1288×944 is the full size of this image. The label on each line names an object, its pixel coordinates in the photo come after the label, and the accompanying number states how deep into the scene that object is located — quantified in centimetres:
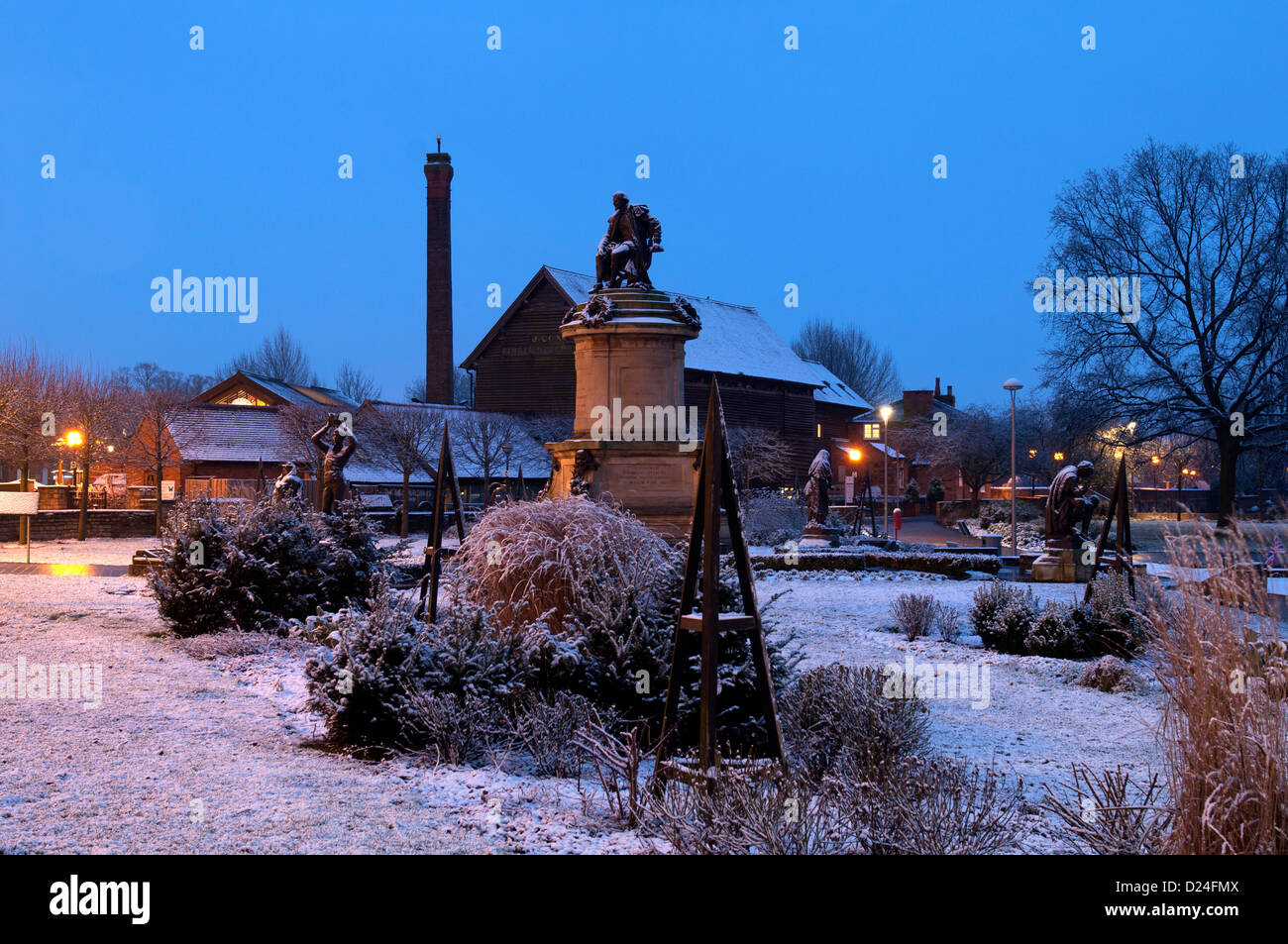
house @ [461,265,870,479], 4353
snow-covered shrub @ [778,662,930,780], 572
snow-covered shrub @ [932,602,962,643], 1170
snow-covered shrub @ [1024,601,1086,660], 1038
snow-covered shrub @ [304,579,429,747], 622
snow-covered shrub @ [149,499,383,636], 1057
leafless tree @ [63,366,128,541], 3466
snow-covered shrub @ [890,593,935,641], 1174
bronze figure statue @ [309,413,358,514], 1394
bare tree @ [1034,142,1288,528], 3056
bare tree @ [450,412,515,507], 3956
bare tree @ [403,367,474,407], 7589
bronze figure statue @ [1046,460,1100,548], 1745
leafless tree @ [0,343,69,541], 3506
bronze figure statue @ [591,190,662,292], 1664
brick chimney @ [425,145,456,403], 4744
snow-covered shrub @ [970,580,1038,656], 1081
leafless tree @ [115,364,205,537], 3781
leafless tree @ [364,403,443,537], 3700
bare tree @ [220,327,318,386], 8225
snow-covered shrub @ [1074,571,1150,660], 1006
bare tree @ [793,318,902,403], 8612
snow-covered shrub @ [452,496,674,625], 720
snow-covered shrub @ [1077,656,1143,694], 877
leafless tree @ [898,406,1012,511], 5756
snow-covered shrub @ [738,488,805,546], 2652
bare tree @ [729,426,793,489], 4044
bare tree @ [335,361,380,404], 7794
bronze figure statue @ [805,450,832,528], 2214
